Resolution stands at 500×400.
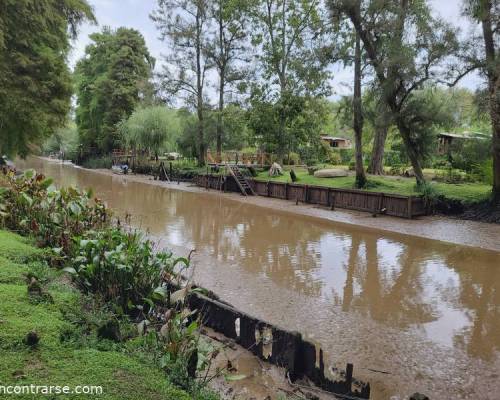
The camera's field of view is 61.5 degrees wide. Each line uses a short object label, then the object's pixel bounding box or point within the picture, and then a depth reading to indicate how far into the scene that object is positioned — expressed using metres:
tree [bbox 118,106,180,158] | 37.91
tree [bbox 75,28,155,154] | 45.41
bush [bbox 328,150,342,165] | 38.07
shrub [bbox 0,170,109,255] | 6.97
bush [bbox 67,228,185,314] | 5.03
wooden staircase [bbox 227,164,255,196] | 24.98
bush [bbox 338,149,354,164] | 40.03
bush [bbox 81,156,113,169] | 48.91
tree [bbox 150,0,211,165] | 31.77
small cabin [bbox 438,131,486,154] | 32.12
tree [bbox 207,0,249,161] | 31.15
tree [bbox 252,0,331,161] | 29.33
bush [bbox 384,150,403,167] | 36.00
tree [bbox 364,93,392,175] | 18.72
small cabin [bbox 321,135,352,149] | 50.68
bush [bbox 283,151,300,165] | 35.72
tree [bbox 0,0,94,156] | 14.85
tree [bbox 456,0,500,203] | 14.30
